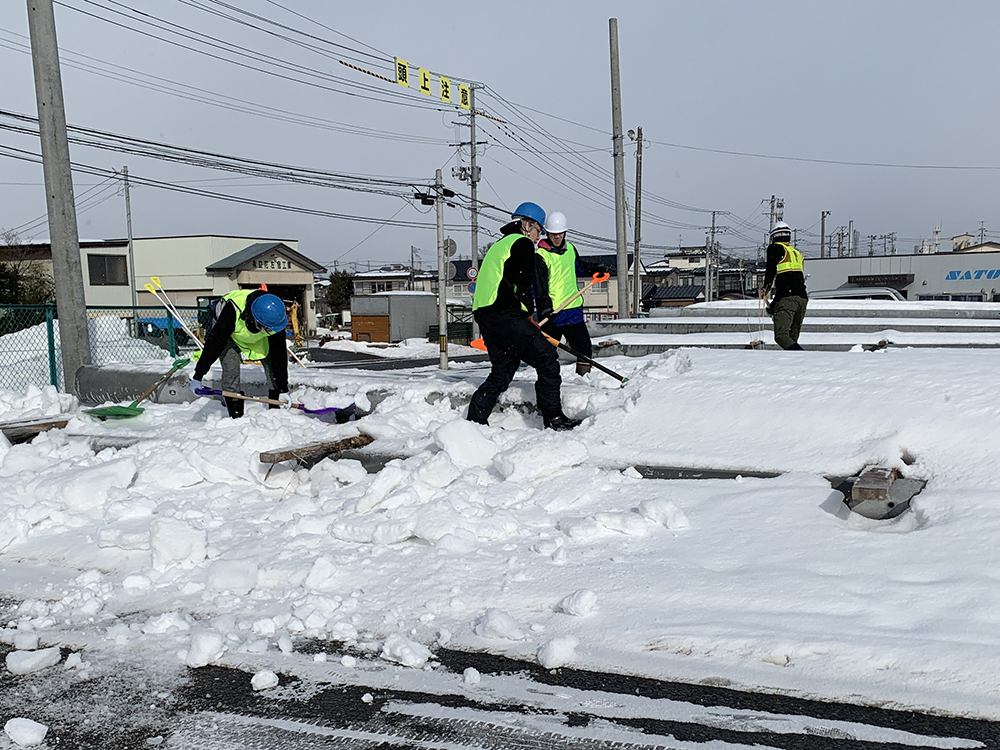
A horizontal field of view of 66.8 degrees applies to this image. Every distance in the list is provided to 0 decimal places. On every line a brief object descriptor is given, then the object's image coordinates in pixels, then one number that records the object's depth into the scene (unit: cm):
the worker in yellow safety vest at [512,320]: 508
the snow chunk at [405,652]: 274
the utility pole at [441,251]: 2212
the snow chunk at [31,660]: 279
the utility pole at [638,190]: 3290
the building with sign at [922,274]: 3697
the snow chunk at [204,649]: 279
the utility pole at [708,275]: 4582
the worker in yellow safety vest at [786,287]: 719
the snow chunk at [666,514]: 364
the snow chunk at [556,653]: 268
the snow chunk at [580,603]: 296
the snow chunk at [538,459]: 434
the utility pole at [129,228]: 3709
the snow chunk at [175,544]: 368
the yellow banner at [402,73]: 1895
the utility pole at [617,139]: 1809
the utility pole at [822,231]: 6819
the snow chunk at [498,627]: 287
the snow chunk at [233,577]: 338
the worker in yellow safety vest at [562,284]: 617
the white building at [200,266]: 3997
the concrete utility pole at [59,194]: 858
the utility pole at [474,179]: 3125
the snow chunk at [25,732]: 232
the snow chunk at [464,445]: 453
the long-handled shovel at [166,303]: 730
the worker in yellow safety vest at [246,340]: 610
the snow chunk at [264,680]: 261
